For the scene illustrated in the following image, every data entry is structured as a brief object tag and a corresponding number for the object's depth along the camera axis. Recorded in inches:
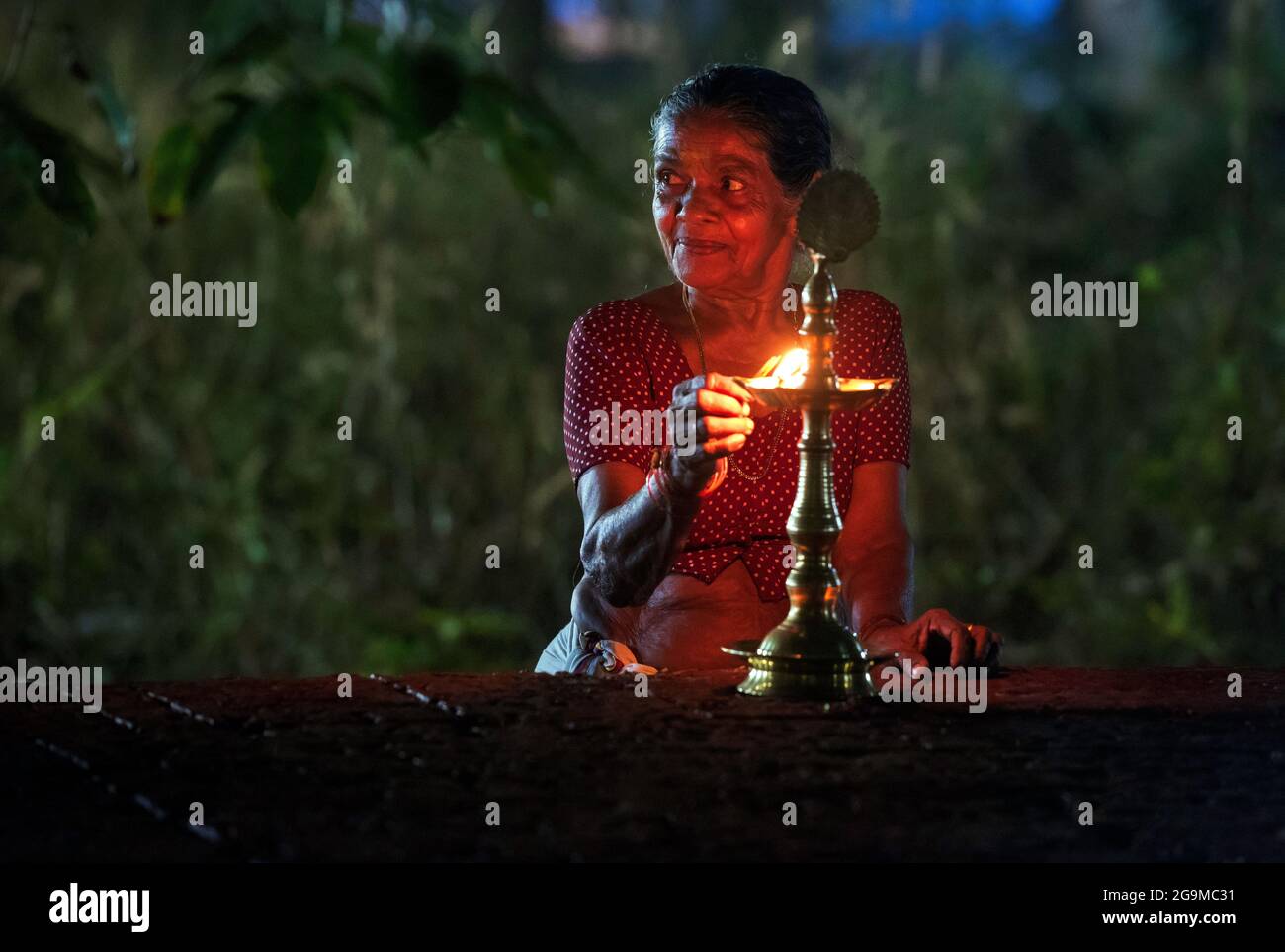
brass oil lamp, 82.1
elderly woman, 108.9
